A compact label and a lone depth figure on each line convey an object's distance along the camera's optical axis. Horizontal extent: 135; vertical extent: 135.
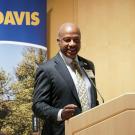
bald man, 2.97
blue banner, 4.57
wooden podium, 2.38
